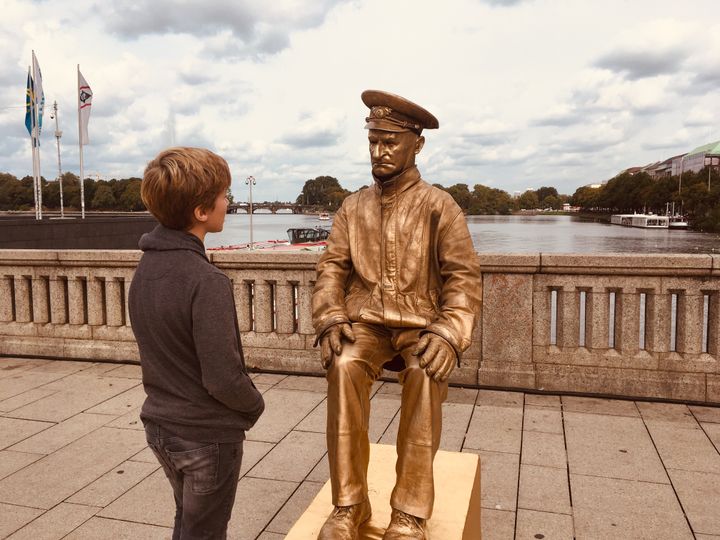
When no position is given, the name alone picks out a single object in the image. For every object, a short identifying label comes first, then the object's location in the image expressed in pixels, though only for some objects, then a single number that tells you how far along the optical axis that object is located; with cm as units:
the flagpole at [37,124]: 2984
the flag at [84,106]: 3209
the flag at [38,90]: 2989
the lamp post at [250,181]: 5928
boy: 223
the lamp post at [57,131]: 4697
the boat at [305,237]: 4978
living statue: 294
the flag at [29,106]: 3041
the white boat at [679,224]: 8925
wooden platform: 310
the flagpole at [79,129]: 3203
